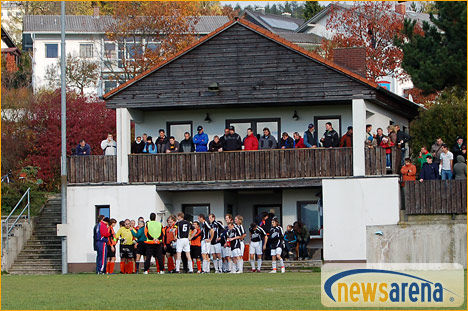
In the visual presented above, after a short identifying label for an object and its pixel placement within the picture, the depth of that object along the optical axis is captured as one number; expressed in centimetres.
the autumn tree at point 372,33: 6812
